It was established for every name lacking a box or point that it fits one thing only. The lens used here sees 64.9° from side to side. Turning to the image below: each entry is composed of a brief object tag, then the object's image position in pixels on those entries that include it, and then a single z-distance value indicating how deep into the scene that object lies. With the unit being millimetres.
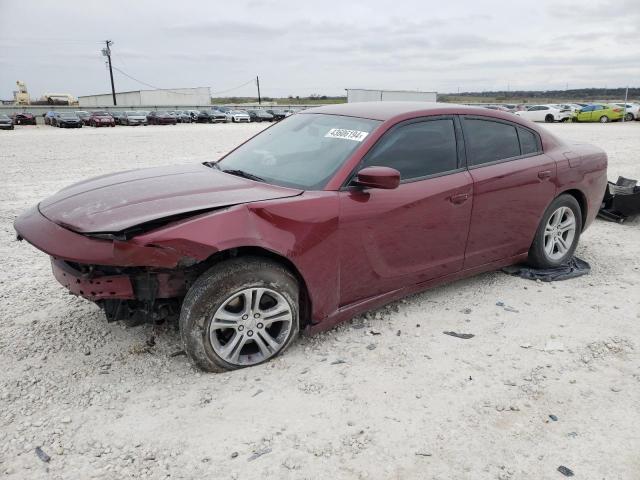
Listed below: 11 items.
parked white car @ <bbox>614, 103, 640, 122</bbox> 35875
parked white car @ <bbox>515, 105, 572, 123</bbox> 35781
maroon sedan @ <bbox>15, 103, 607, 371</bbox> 2756
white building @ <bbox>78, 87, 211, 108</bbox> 70000
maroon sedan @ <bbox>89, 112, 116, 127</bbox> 36312
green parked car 34812
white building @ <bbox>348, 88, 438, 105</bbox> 46212
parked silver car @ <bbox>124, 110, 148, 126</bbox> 38469
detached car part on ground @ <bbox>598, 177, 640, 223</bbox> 6328
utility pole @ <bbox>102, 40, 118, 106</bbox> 65000
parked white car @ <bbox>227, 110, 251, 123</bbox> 43031
